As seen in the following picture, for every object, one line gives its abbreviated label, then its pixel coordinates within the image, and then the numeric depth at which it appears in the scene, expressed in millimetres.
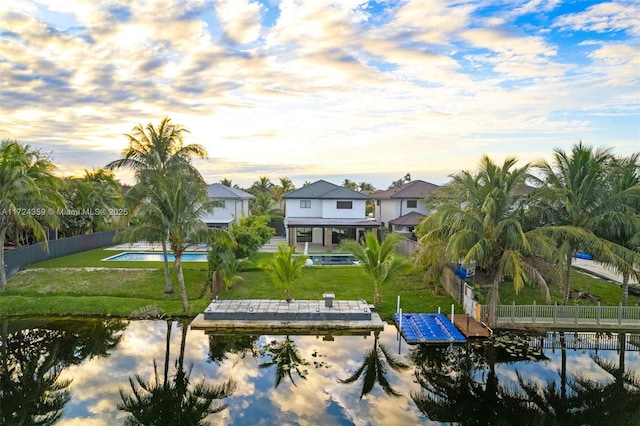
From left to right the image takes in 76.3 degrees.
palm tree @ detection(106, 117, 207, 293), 19562
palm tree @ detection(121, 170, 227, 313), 17172
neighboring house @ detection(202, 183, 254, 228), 35750
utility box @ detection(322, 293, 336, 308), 17516
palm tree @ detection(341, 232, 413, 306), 18078
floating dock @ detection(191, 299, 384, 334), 16125
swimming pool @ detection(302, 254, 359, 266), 26603
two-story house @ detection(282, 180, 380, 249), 34719
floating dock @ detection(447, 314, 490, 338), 15328
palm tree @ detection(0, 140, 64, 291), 19438
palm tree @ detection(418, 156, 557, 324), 15164
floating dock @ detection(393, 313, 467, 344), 14848
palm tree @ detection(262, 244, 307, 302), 18328
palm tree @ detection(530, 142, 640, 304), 16047
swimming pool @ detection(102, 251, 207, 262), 27062
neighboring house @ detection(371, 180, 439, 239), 34912
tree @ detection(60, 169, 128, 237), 32344
